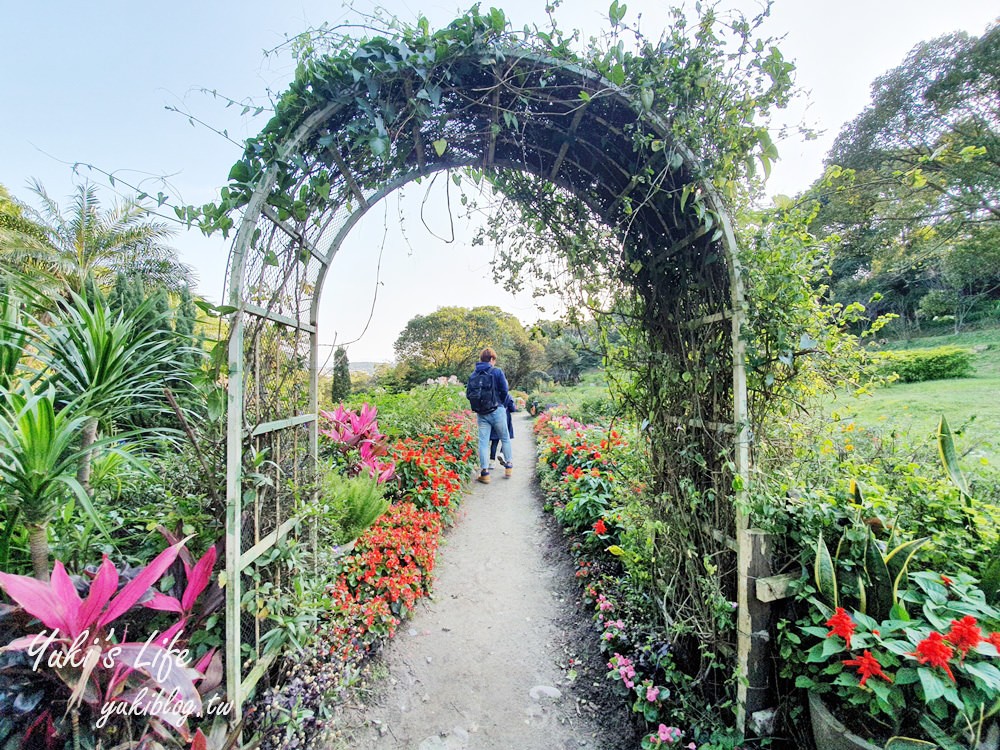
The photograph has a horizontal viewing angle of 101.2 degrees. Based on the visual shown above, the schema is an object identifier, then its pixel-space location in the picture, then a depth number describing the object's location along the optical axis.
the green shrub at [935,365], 8.79
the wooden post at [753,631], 1.57
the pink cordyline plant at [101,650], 1.21
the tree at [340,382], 10.38
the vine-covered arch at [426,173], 1.55
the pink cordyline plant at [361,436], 3.82
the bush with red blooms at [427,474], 3.89
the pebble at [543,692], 2.11
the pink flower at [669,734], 1.61
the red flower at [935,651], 1.10
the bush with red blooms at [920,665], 1.12
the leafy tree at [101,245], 11.18
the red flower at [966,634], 1.10
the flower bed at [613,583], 1.79
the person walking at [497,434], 5.46
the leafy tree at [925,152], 6.86
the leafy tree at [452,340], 18.19
